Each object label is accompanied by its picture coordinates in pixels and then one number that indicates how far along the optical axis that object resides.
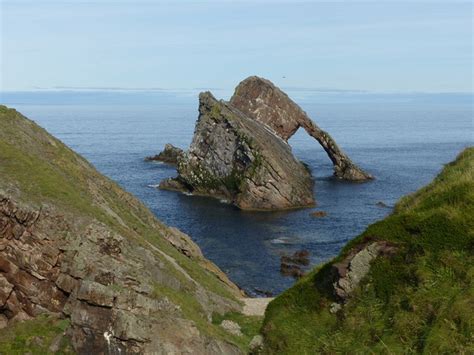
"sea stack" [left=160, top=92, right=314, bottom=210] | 96.75
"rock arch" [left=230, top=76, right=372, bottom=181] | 122.44
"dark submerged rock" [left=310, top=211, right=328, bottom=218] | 89.12
